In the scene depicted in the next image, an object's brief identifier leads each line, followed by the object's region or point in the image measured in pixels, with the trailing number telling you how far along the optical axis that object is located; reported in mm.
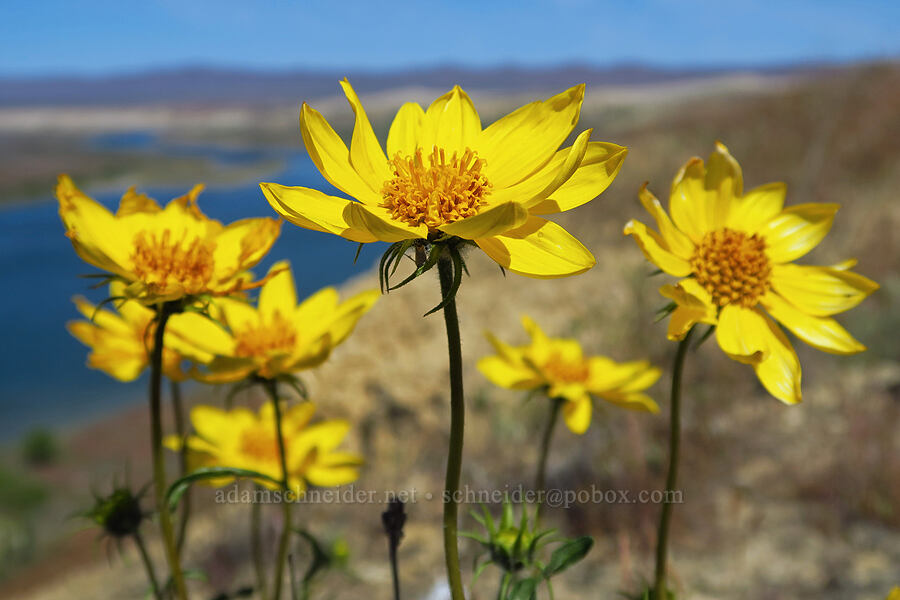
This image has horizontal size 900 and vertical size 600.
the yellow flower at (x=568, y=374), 355
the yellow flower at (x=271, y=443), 361
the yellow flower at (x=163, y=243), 273
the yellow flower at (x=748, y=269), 279
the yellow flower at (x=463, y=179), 248
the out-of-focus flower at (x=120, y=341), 326
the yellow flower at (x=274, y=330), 300
